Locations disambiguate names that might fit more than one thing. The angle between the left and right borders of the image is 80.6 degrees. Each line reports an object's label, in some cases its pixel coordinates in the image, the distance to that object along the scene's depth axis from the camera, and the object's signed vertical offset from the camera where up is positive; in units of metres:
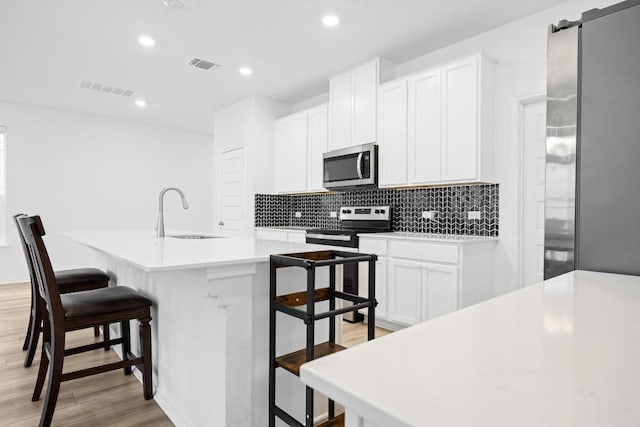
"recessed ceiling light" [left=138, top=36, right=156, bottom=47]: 3.37 +1.50
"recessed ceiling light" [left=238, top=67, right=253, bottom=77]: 4.10 +1.50
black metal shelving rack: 1.40 -0.40
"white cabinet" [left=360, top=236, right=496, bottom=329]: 2.96 -0.58
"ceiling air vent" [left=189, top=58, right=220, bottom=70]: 3.89 +1.51
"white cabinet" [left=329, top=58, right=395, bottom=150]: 3.85 +1.12
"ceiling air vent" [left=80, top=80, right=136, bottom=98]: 4.58 +1.49
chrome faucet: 2.74 -0.10
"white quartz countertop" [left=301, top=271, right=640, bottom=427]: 0.31 -0.17
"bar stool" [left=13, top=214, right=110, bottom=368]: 2.55 -0.56
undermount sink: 2.84 -0.23
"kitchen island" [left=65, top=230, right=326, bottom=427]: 1.50 -0.55
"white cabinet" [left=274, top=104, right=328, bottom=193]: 4.59 +0.73
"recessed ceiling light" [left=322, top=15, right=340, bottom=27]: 3.03 +1.52
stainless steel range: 3.66 -0.24
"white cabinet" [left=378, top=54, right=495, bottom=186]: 3.09 +0.71
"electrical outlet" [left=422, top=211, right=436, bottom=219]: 3.71 -0.07
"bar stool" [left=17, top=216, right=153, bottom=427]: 1.80 -0.56
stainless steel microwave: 3.85 +0.42
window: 5.34 +0.43
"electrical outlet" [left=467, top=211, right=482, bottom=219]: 3.37 -0.07
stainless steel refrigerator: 0.87 +0.16
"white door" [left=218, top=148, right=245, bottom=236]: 5.35 +0.21
